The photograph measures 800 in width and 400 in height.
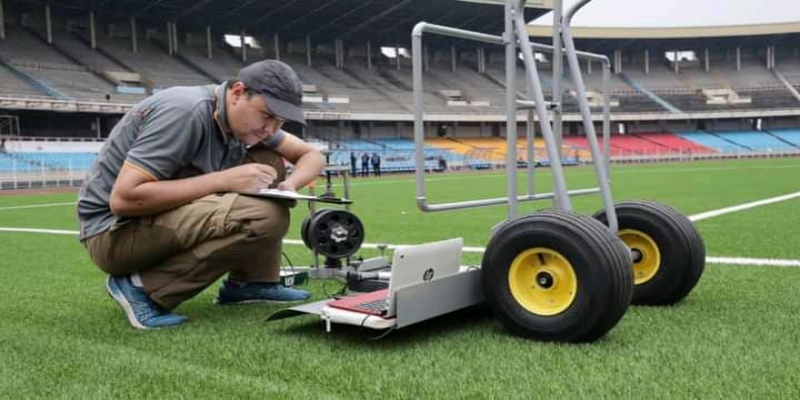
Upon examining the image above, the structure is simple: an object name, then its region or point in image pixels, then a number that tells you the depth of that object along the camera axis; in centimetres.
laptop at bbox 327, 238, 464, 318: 232
